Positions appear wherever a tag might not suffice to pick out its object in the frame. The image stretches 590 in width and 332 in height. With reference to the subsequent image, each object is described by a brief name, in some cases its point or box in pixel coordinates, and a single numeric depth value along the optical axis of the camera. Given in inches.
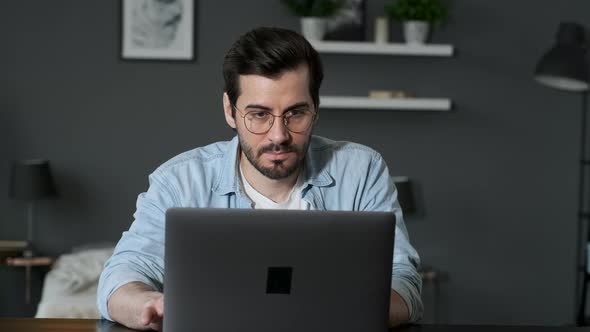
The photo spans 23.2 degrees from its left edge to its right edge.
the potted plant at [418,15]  285.3
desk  100.3
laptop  83.1
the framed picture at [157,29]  292.2
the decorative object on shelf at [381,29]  290.4
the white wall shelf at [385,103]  288.1
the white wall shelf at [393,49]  286.8
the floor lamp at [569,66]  269.8
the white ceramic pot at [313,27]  284.3
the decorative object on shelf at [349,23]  295.5
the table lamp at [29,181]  278.2
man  116.7
